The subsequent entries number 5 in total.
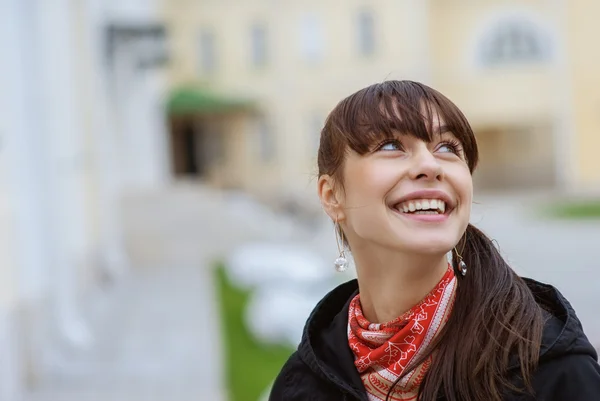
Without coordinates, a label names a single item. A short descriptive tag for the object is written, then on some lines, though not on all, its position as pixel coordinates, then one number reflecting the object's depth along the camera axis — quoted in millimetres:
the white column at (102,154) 11930
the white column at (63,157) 8617
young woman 1681
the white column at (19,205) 6457
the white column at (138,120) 19281
